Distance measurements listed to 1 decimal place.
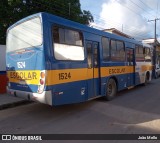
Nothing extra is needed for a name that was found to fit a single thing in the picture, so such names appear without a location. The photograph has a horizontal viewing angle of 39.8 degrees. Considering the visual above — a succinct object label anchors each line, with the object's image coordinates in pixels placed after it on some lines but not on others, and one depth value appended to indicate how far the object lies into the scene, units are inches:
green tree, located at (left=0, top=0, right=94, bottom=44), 645.3
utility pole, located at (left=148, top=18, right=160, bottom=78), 682.7
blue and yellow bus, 251.3
